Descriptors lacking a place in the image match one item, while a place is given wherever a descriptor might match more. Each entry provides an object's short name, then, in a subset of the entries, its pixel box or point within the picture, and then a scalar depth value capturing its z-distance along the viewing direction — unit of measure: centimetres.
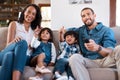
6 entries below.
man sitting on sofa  154
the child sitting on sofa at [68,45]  181
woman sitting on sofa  147
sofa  156
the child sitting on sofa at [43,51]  165
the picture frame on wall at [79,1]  241
